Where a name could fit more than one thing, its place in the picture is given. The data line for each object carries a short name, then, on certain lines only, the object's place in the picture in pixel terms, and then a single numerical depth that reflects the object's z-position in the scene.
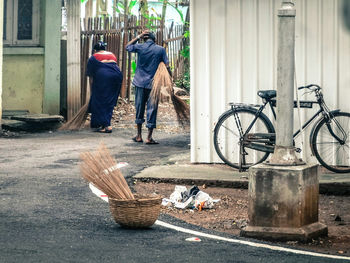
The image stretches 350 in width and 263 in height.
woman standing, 21.69
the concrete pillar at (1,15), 20.77
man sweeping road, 18.37
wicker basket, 8.85
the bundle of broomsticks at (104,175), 9.29
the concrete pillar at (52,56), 23.41
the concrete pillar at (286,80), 9.09
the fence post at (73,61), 24.04
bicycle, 13.43
